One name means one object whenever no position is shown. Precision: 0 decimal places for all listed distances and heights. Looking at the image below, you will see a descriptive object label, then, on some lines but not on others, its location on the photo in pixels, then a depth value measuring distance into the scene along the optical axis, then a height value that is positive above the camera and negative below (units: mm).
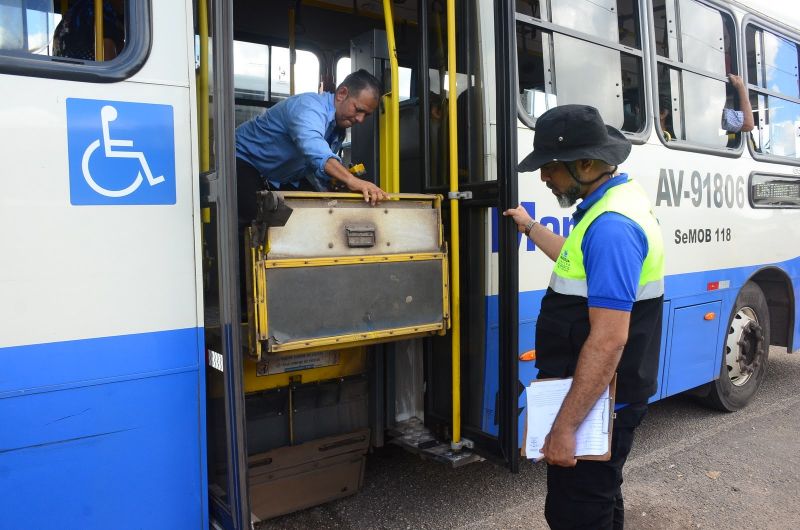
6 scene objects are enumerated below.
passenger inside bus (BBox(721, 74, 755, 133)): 4355 +1062
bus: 1915 +151
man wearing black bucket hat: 1799 -95
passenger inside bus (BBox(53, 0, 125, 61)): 2062 +857
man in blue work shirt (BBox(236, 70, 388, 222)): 2791 +679
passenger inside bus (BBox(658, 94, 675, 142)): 3863 +928
